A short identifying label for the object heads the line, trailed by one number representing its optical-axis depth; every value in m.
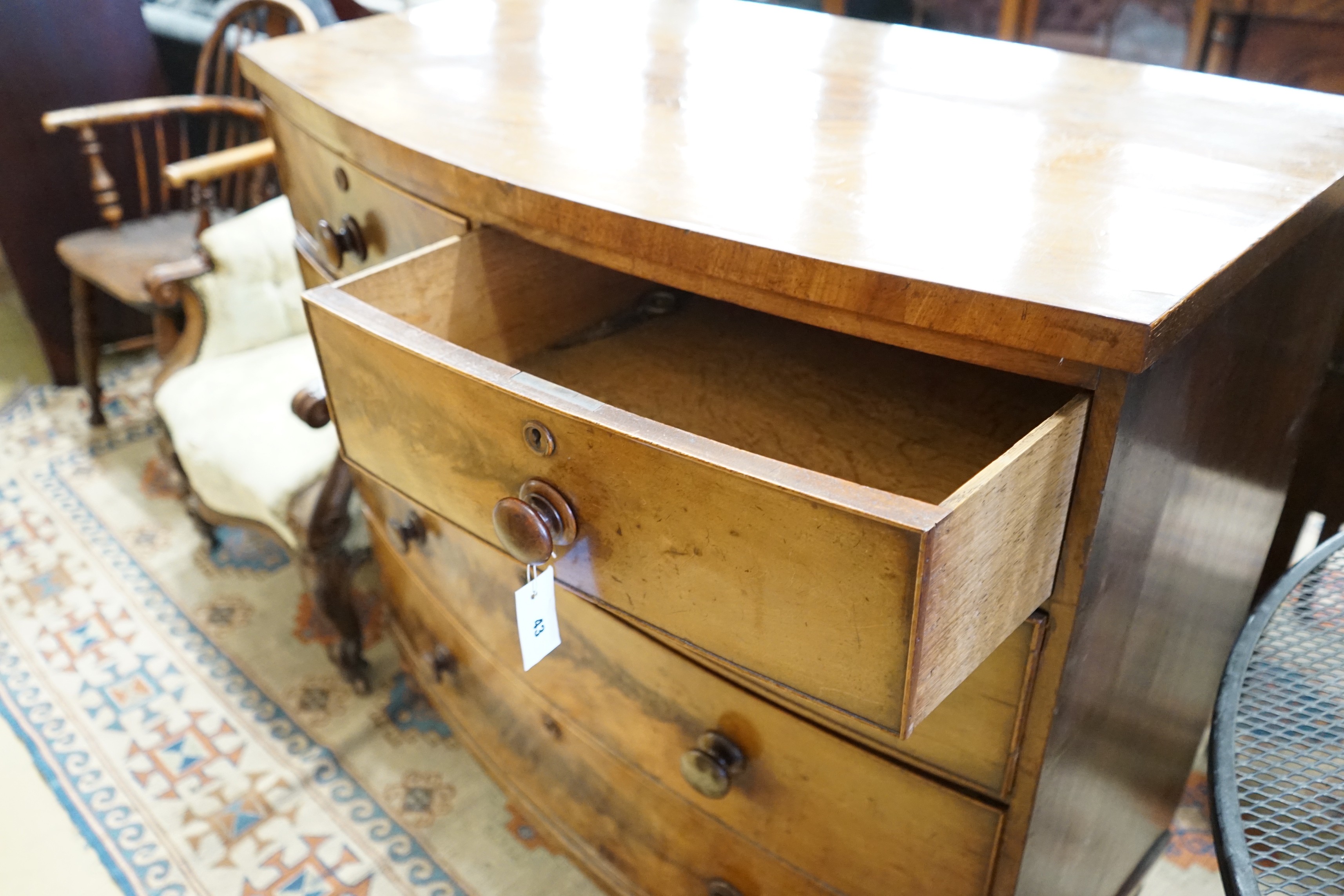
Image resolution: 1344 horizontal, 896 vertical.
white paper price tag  0.61
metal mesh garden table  0.49
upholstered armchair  1.22
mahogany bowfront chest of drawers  0.48
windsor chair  1.67
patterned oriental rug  1.13
